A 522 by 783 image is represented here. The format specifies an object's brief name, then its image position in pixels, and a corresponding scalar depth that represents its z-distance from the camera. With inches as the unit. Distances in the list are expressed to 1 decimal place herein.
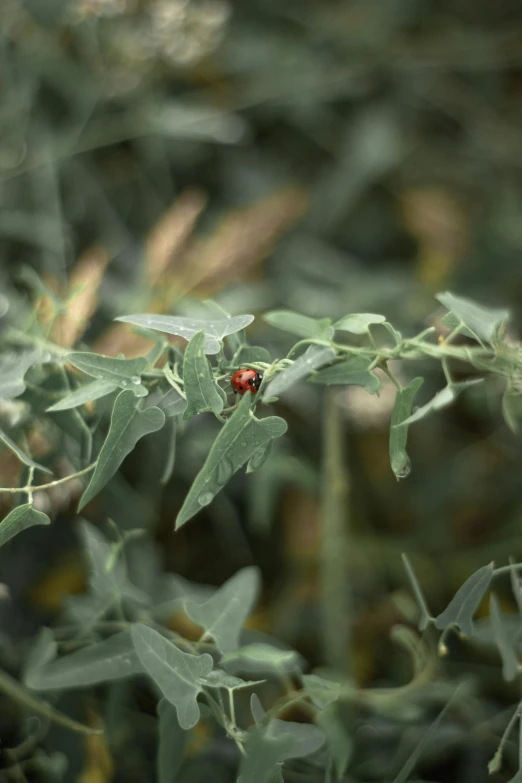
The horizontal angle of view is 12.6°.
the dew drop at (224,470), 22.2
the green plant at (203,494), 22.2
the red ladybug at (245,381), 22.7
